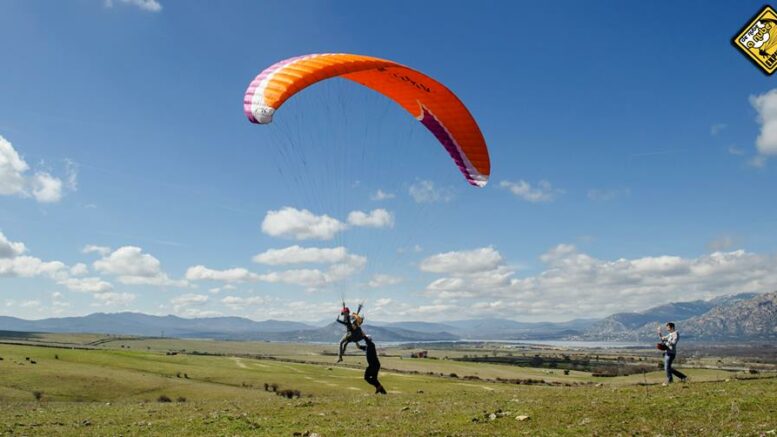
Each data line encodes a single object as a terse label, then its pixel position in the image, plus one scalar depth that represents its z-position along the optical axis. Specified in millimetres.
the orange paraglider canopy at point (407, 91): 19781
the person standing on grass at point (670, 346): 21625
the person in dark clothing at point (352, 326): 20203
